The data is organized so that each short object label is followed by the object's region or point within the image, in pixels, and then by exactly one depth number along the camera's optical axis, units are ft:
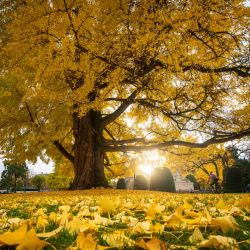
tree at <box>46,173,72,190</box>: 88.02
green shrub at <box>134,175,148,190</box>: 54.62
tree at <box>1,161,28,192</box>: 126.81
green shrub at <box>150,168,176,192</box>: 44.83
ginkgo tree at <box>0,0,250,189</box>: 13.82
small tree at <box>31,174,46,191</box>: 125.39
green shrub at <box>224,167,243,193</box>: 44.26
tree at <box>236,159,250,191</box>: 67.70
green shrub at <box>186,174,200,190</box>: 128.24
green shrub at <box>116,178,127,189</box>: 61.44
